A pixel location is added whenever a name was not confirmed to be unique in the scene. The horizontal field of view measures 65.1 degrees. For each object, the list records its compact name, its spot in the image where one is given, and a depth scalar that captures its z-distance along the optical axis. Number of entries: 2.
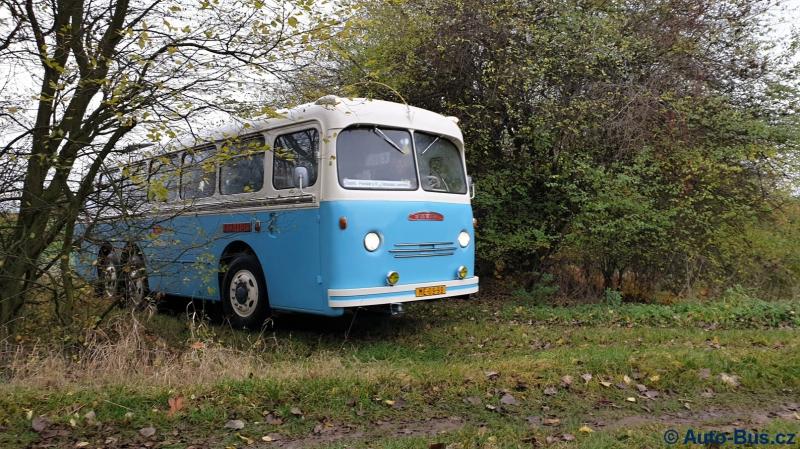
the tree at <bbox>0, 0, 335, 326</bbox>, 6.03
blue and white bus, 6.73
